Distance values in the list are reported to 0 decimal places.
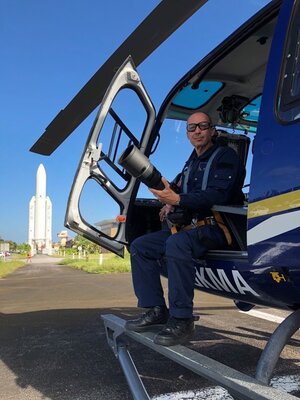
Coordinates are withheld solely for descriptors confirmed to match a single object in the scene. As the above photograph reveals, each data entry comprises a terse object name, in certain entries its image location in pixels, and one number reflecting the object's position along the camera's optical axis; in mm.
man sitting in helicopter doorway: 2766
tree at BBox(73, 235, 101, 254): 65000
